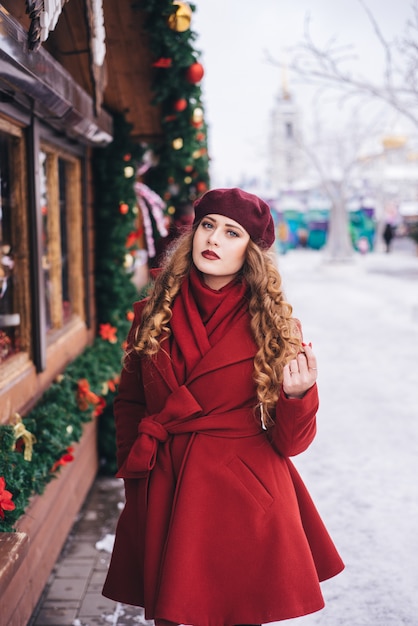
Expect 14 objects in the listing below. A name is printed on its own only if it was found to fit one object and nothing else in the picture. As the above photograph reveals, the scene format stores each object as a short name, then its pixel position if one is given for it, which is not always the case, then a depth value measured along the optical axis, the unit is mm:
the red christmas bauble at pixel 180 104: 4750
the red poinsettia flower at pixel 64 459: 3267
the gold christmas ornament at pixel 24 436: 2982
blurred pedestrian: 29938
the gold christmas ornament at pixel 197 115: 5175
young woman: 2104
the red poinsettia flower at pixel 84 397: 4027
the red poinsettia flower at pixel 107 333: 5457
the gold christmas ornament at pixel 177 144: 5534
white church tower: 41031
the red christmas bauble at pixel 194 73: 4465
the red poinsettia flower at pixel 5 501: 2448
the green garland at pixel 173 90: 4039
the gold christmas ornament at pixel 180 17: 3926
